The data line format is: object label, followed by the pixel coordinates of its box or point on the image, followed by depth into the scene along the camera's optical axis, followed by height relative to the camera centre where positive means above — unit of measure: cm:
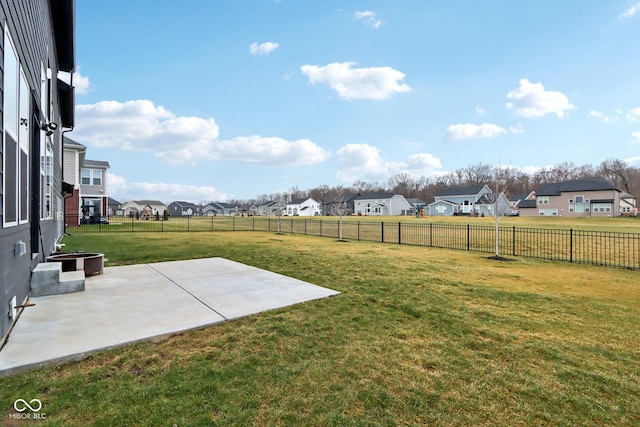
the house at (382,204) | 6400 +121
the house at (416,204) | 6792 +124
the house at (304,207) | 7525 +98
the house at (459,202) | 5422 +135
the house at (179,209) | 8838 +113
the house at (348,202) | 7067 +174
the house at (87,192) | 2153 +177
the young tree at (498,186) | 1025 +79
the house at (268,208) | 7709 +100
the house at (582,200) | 4147 +102
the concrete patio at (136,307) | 299 -130
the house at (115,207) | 7064 +163
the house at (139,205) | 7362 +210
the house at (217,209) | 9462 +102
